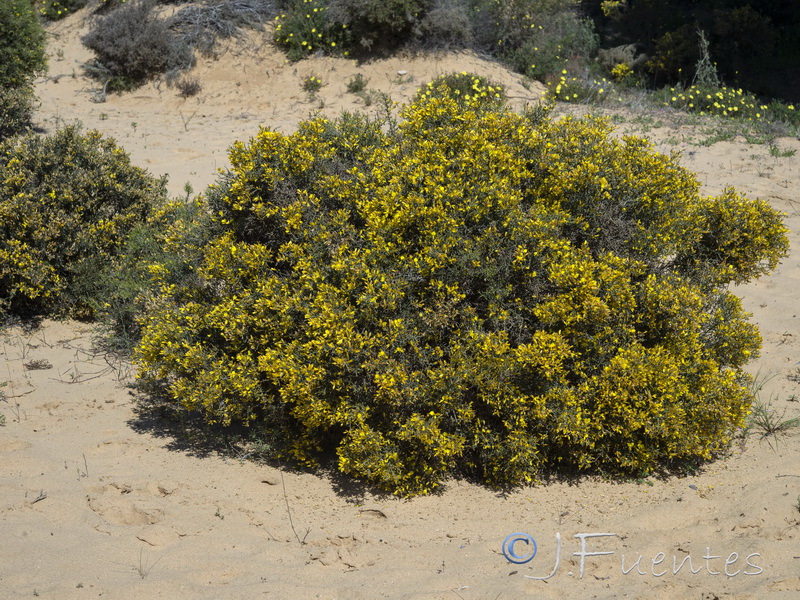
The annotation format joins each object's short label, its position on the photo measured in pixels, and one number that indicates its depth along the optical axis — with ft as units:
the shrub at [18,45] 32.89
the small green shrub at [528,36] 40.88
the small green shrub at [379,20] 39.09
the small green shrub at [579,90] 37.37
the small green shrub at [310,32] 41.34
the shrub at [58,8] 47.83
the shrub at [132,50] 40.98
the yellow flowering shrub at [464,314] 13.23
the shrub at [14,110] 29.73
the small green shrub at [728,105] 34.71
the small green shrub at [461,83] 33.70
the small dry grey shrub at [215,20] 43.09
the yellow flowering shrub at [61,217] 19.47
